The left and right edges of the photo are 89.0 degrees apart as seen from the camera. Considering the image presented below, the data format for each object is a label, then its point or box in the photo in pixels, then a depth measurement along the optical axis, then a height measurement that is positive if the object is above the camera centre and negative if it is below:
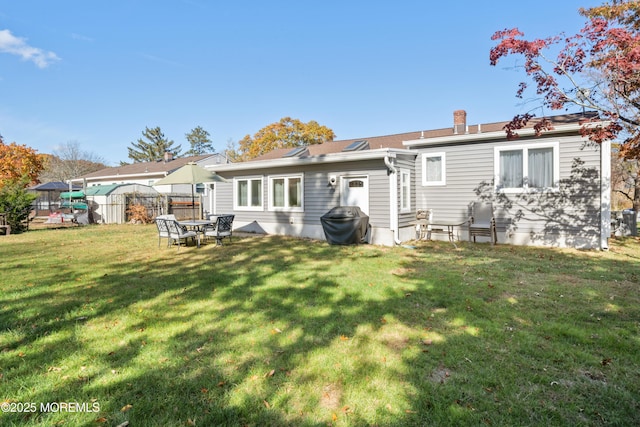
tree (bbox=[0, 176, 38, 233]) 13.38 +0.19
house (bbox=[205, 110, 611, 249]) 9.15 +0.61
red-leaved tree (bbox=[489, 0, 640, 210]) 5.83 +2.64
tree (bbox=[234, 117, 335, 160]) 33.19 +7.29
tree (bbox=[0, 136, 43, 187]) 19.80 +2.99
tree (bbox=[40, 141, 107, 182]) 39.90 +5.58
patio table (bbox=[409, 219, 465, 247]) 10.18 -0.80
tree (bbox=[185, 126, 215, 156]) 58.56 +11.98
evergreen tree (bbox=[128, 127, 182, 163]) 53.62 +9.96
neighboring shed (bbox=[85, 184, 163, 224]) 19.36 +0.26
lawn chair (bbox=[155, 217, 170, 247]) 9.25 -0.59
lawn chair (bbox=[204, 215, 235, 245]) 9.46 -0.67
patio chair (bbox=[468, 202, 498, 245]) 9.91 -0.58
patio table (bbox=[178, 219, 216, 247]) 9.43 -0.50
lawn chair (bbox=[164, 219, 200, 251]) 8.88 -0.67
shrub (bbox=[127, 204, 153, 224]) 18.78 -0.43
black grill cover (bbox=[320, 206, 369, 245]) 9.80 -0.62
